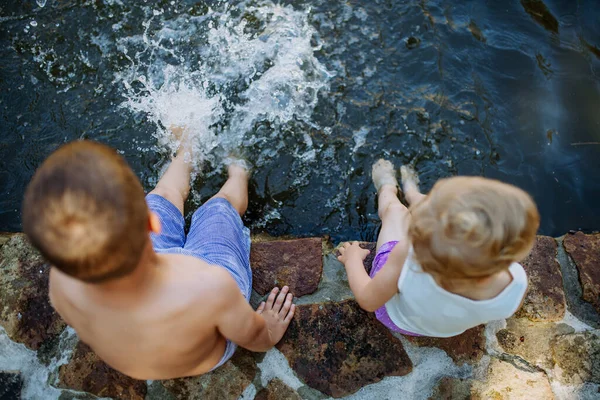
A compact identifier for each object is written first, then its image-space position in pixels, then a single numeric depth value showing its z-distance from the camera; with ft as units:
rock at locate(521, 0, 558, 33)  10.52
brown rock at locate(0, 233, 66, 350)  6.23
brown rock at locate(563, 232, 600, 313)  6.64
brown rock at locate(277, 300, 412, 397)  6.06
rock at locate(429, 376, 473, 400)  5.98
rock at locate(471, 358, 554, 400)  5.93
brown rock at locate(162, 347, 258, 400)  6.00
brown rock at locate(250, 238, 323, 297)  6.68
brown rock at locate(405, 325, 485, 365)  6.22
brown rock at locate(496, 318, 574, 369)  6.23
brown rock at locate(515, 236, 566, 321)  6.55
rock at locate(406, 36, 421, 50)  9.99
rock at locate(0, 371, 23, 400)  6.00
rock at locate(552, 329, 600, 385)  6.04
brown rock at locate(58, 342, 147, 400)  6.00
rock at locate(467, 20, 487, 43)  10.18
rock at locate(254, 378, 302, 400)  5.99
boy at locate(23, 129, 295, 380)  3.51
